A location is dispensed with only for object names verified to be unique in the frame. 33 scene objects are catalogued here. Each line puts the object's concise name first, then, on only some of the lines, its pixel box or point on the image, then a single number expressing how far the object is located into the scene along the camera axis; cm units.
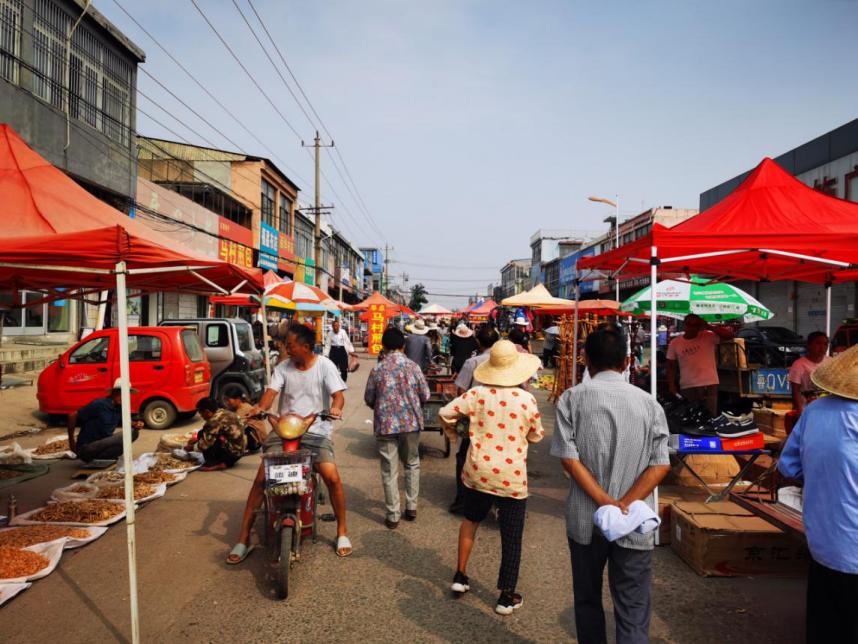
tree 9456
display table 482
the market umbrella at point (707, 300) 1092
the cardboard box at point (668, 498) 488
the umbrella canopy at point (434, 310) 3366
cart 806
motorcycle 384
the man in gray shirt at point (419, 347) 973
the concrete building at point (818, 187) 1786
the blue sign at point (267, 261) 2759
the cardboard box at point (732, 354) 874
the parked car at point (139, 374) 939
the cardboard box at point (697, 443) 491
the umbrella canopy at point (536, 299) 1444
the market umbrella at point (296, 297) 1433
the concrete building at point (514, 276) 9841
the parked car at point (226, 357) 1128
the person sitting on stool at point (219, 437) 716
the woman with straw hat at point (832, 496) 237
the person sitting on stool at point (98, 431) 701
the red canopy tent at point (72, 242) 352
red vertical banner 2683
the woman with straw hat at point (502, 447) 355
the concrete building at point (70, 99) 1199
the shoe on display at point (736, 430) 501
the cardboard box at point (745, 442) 496
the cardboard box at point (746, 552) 423
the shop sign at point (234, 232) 2262
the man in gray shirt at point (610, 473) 259
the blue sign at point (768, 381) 841
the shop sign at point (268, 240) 2786
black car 1095
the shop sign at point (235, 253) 2233
